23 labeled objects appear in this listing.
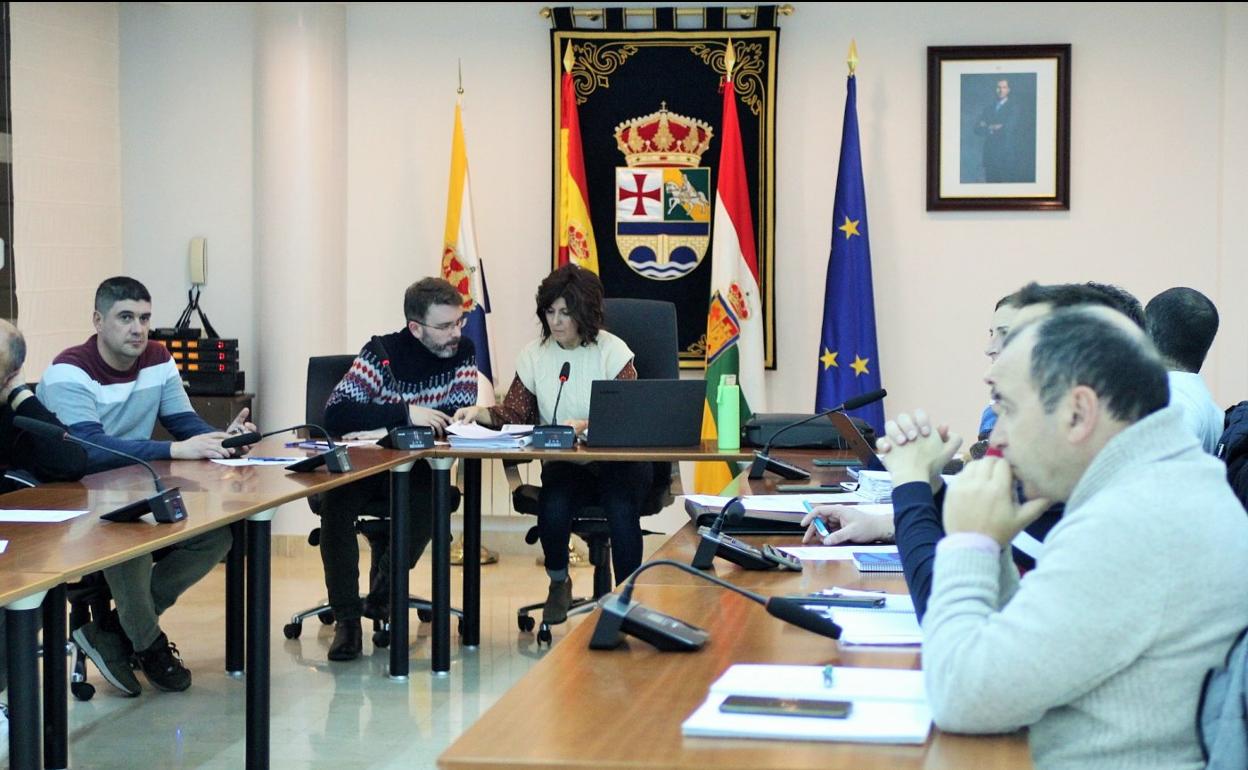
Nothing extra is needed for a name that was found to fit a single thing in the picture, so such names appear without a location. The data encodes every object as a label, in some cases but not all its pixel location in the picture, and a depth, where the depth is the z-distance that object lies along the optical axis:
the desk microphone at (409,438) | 4.35
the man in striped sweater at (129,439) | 4.06
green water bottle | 4.28
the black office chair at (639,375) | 4.73
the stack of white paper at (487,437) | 4.39
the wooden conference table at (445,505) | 4.22
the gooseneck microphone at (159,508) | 2.87
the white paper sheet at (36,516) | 2.90
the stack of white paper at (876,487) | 2.95
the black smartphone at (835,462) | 3.83
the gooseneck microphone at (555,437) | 4.35
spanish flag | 6.02
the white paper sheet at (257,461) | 4.04
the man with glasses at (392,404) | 4.62
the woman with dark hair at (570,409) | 4.67
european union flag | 5.87
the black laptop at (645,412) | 4.32
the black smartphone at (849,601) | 2.03
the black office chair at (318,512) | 4.72
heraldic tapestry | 6.09
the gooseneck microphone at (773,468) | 3.57
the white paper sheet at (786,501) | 2.92
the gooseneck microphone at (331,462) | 3.81
